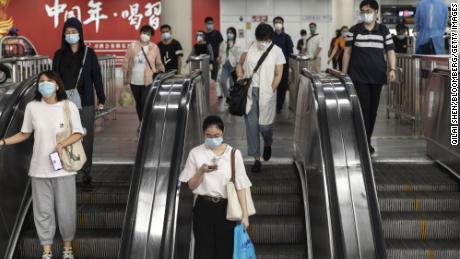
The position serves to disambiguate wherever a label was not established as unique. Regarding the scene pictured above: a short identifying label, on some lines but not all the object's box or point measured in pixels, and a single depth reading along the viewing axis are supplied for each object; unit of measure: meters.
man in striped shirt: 8.40
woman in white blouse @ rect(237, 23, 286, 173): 8.16
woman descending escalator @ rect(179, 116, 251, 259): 5.45
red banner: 25.80
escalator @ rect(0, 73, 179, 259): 6.79
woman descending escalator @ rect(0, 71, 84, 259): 6.31
